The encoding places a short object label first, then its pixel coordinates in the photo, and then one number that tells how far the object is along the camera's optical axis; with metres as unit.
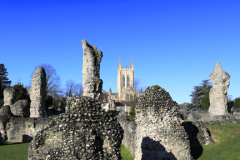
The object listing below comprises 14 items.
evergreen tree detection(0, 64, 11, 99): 46.85
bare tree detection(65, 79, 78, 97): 49.79
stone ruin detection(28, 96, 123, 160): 4.48
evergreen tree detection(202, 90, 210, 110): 28.04
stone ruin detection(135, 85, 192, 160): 8.76
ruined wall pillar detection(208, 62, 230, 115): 18.44
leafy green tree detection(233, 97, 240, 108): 28.64
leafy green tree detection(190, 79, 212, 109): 33.81
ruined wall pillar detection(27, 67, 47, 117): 20.42
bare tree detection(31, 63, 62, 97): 45.99
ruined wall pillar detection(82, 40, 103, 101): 15.48
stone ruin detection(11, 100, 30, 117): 22.22
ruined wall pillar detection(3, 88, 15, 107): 23.75
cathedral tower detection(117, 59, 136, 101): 118.81
